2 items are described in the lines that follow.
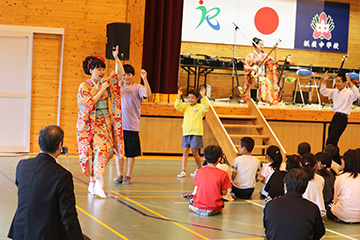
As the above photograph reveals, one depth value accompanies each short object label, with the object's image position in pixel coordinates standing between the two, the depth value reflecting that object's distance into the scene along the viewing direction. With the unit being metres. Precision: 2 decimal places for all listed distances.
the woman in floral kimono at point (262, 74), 11.75
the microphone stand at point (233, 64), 12.20
